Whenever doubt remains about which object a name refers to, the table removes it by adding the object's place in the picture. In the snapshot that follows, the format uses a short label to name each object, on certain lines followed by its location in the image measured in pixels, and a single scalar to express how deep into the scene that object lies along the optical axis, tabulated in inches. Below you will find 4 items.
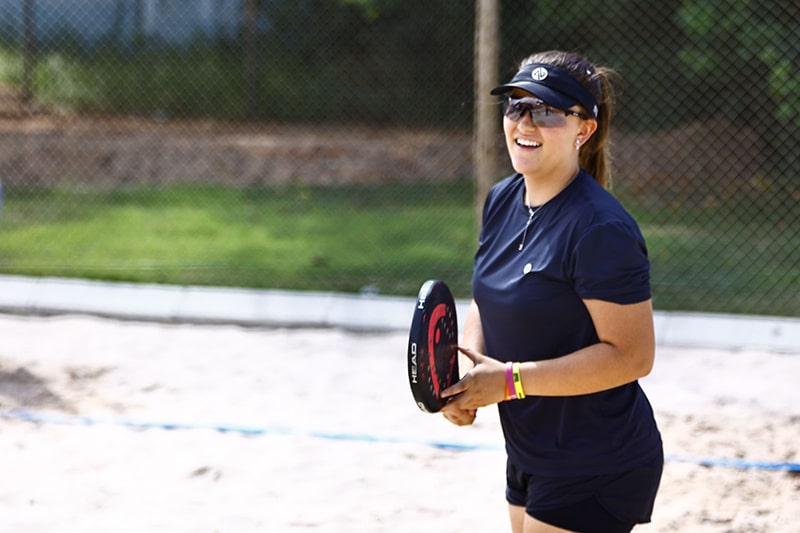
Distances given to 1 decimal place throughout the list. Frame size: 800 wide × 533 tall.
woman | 159.9
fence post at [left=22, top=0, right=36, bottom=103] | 821.2
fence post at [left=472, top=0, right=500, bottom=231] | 502.6
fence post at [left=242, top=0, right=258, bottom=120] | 818.8
